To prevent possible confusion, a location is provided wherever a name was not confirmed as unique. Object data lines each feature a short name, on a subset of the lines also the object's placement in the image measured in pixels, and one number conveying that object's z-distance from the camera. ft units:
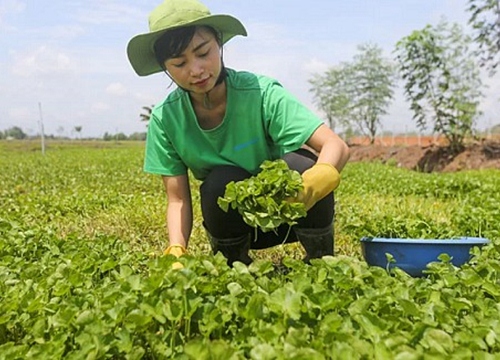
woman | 7.70
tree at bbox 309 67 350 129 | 107.14
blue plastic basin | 7.82
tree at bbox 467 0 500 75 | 45.62
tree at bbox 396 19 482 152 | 50.03
